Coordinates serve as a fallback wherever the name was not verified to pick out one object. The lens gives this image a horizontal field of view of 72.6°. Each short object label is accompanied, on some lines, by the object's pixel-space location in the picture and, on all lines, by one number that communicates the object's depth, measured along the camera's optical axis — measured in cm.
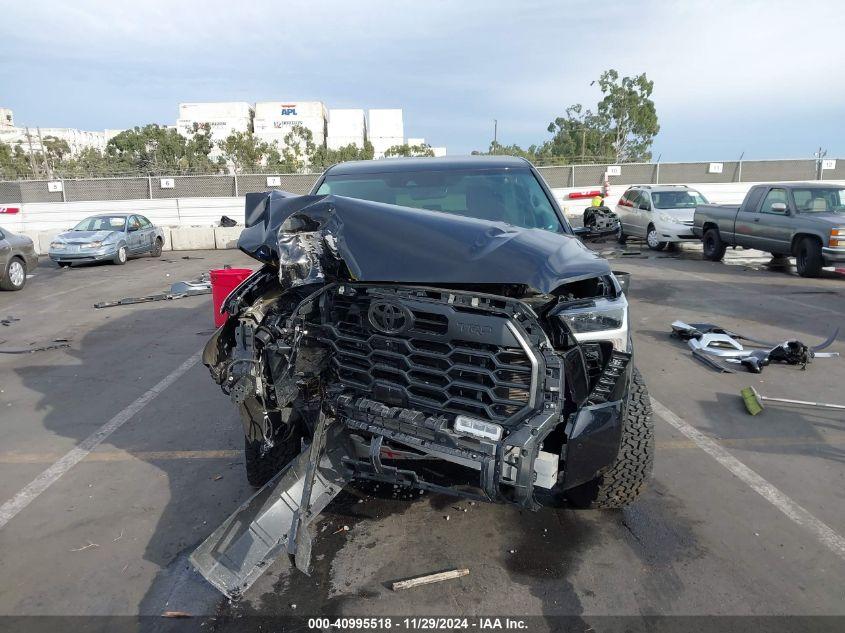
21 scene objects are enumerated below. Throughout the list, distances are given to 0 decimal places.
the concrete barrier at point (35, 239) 1991
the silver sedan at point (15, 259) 1156
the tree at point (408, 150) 5725
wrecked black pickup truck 243
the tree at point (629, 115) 4297
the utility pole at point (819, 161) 2341
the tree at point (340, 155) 5122
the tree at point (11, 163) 4521
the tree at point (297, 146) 4859
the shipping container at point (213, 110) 8738
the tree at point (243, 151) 4222
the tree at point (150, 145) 5053
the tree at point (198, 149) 5069
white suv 1519
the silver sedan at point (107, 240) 1526
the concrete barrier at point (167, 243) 1962
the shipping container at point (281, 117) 8912
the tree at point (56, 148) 6554
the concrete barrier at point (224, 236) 1925
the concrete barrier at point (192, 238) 1934
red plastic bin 636
